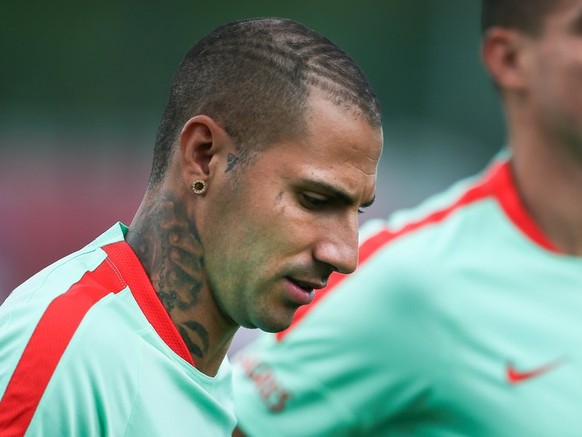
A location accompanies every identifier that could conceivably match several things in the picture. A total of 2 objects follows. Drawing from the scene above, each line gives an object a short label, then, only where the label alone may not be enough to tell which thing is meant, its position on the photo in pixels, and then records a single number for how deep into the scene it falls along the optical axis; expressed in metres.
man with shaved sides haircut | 5.02
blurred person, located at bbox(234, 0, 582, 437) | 7.59
